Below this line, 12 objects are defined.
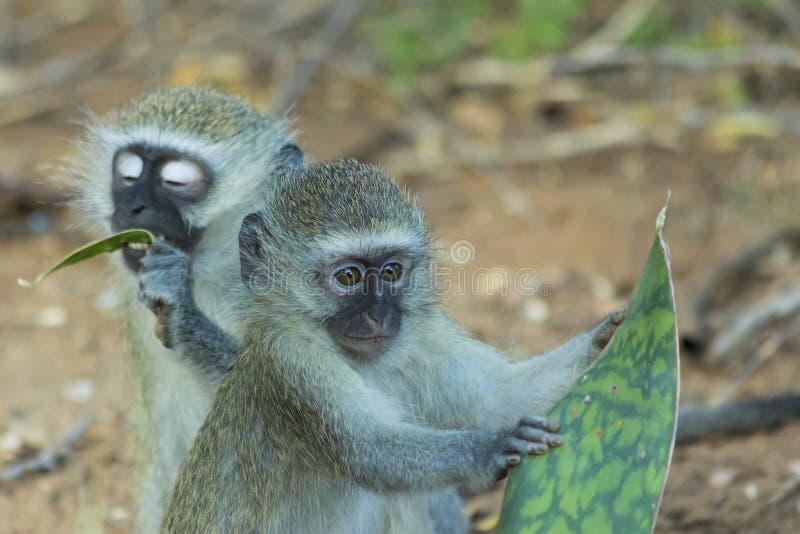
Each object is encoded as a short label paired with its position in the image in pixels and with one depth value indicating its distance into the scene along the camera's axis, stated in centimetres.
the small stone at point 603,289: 1314
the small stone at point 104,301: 1304
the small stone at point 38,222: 1511
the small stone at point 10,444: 1012
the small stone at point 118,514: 951
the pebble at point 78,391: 1129
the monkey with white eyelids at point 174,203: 816
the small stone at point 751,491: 868
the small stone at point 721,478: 899
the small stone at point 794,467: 887
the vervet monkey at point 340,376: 639
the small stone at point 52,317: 1298
